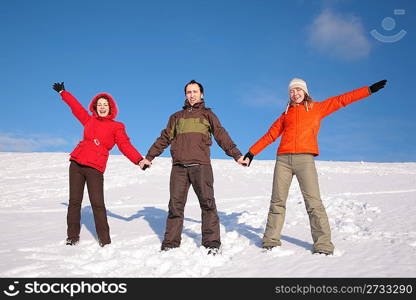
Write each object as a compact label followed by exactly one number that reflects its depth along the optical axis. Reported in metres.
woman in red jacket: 5.57
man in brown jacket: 5.18
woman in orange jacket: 4.89
